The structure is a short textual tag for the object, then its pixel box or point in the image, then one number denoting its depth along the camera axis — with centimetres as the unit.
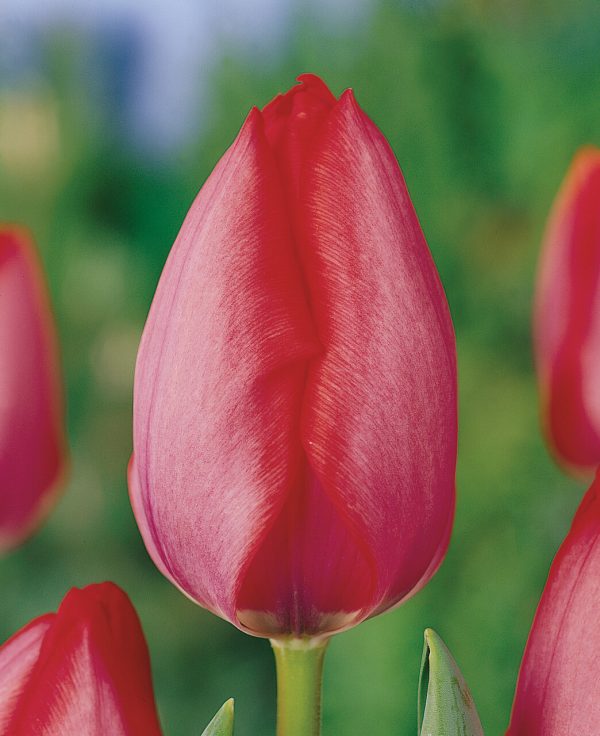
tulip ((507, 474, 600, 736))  33
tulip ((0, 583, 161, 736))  34
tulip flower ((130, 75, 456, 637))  33
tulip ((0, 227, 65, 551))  39
